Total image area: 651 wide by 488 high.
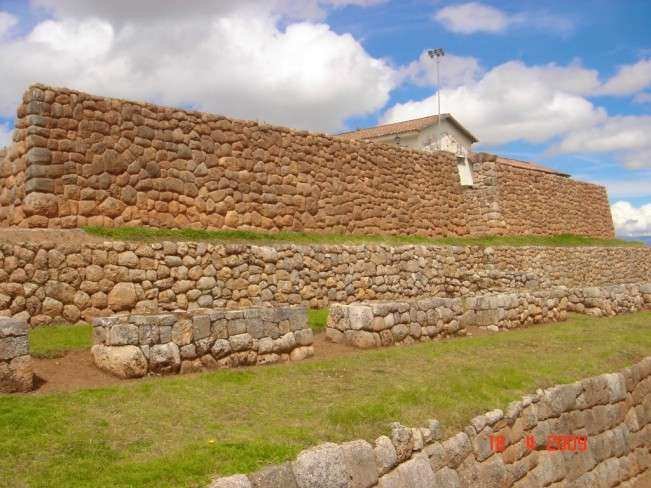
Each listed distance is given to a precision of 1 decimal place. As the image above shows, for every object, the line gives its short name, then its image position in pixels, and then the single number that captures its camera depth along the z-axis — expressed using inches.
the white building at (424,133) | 1839.1
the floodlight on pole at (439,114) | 1491.5
